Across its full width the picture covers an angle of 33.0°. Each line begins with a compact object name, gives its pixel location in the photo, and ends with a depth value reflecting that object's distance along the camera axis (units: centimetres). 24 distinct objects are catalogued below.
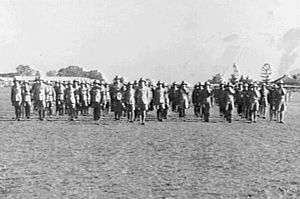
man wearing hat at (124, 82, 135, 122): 2030
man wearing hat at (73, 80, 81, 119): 2280
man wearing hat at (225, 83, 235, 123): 2095
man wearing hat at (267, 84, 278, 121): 2177
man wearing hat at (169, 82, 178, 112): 2558
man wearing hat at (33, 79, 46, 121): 2111
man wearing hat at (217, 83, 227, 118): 2172
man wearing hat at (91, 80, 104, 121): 2130
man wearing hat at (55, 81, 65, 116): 2350
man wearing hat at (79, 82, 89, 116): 2303
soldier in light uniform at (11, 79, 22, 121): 2119
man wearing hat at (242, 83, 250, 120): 2188
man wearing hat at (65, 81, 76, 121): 2125
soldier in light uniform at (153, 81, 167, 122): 2161
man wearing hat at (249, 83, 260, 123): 2100
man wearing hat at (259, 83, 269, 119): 2316
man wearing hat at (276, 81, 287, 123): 2136
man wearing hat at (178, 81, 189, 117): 2350
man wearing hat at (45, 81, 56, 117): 2280
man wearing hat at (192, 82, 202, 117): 2432
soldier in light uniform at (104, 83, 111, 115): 2359
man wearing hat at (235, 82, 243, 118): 2374
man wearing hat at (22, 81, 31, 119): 2130
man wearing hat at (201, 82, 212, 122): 2139
